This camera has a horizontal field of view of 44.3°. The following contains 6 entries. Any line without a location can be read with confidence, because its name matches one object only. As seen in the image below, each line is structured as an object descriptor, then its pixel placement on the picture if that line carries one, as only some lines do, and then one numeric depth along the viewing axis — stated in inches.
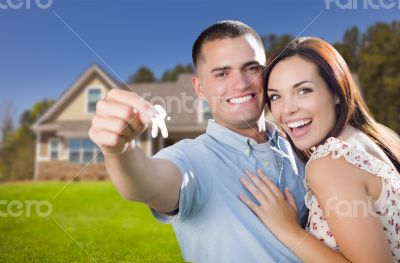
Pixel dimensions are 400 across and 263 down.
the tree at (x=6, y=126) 592.1
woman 46.4
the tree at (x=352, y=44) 545.5
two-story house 466.3
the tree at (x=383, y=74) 508.4
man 36.2
